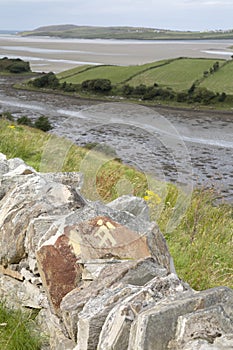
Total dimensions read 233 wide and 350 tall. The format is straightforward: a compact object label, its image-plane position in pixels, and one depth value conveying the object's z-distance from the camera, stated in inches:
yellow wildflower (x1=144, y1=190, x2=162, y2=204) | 293.3
